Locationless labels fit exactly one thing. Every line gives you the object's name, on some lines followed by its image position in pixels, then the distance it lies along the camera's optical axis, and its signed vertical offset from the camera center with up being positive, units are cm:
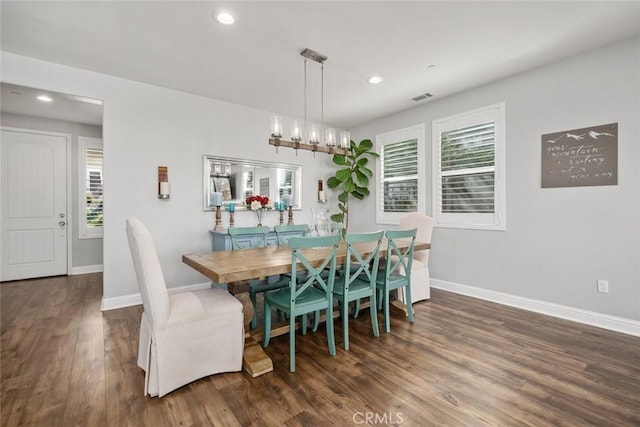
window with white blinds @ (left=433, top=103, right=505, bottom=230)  365 +59
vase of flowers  438 +14
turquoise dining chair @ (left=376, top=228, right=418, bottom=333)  279 -65
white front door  458 +15
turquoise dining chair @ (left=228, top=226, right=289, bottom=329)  288 -38
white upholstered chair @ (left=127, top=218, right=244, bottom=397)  183 -81
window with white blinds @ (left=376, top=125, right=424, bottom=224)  457 +66
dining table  204 -40
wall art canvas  283 +58
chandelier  289 +83
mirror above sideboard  419 +53
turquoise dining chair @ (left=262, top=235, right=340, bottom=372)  215 -69
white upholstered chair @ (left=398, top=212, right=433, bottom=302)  355 -67
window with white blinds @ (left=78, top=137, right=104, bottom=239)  516 +50
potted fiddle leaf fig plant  522 +72
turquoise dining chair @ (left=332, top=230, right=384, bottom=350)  247 -68
